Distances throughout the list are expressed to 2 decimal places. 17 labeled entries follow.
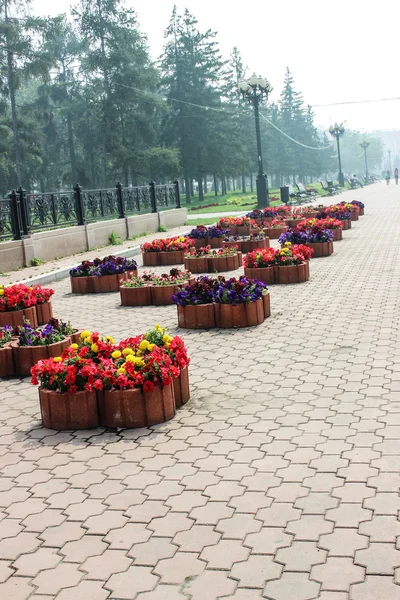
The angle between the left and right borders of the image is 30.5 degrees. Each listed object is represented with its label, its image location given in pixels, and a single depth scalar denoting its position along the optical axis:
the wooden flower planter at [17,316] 9.30
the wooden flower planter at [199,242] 18.73
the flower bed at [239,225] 21.09
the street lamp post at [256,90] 29.11
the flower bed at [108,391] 5.45
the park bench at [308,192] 43.59
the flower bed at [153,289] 10.88
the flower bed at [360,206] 26.20
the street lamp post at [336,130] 54.50
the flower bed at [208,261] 14.10
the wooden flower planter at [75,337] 7.55
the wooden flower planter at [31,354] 7.20
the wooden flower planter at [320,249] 15.70
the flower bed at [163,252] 15.98
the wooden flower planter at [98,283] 12.69
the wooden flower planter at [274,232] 20.23
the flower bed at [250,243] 17.19
